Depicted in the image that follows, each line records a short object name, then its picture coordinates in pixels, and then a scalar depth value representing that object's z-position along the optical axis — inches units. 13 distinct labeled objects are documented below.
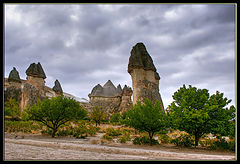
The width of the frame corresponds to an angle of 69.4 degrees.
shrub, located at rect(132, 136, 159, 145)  570.3
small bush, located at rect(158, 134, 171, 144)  607.8
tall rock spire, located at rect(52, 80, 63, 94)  1946.4
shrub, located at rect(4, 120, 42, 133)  830.3
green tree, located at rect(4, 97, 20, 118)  1161.4
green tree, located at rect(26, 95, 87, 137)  717.3
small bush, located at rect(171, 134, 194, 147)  519.6
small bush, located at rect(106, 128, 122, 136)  858.4
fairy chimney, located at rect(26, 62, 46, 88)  1486.2
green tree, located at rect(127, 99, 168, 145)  542.9
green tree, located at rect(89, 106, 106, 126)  1395.3
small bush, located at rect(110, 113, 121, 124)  1511.9
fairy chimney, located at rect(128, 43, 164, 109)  1128.7
